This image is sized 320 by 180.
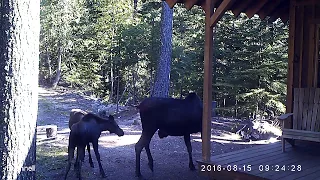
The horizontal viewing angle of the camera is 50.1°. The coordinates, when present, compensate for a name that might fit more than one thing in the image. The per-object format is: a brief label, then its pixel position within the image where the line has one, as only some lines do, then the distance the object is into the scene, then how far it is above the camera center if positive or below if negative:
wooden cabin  4.43 +0.06
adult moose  5.84 -0.64
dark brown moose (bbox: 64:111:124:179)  5.50 -0.90
